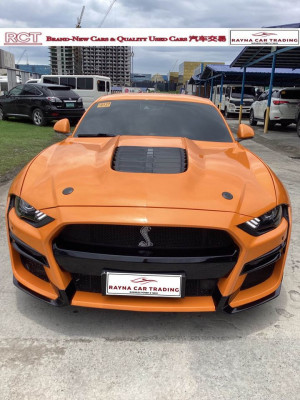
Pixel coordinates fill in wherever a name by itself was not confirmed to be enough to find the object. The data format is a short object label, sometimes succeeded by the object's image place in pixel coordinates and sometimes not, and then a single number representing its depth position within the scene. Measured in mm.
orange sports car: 1945
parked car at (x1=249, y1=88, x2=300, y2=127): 14104
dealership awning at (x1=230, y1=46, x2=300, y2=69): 15331
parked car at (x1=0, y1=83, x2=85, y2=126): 12914
